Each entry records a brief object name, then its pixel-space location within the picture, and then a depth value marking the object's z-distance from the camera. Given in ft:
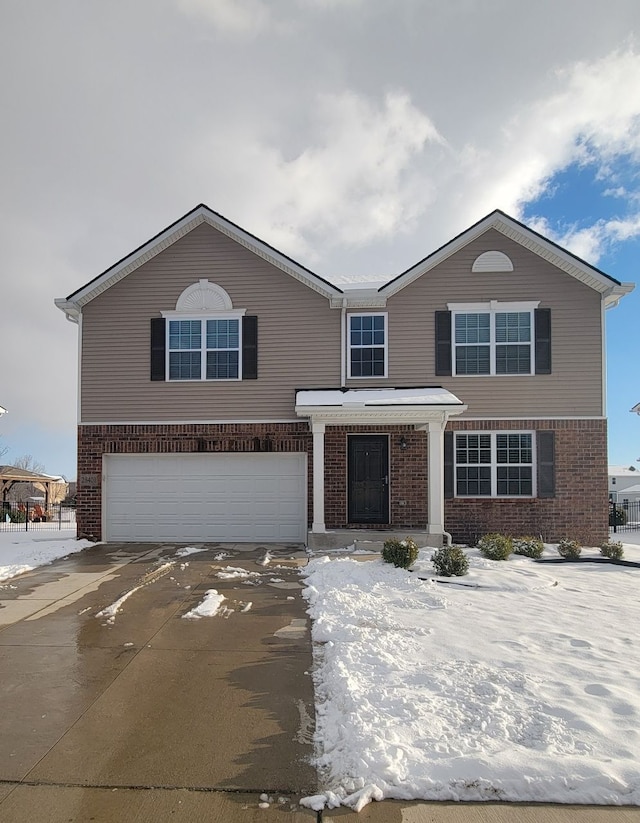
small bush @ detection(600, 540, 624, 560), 31.73
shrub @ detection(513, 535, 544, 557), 32.37
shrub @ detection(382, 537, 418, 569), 28.35
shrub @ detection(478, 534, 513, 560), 31.04
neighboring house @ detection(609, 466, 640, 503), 132.36
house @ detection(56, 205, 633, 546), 39.29
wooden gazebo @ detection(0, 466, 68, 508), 93.49
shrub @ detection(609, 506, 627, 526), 59.06
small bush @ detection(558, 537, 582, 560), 31.94
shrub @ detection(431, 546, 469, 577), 26.63
